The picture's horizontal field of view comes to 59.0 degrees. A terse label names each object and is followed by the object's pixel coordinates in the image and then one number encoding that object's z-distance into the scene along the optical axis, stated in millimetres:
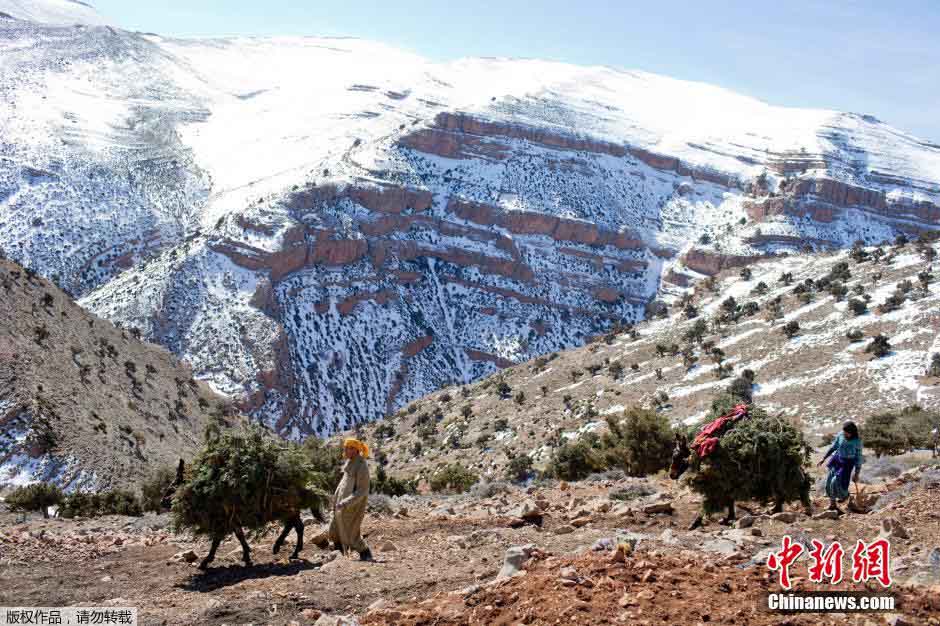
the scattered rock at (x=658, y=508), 12852
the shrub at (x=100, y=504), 20953
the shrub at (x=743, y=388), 34506
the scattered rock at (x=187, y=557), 12055
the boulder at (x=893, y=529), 9039
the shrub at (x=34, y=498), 21927
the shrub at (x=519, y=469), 30141
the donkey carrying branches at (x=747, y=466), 11914
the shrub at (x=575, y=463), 26438
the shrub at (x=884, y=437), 23250
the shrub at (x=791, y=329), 41969
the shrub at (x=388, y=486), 23938
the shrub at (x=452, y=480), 27931
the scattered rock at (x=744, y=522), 10930
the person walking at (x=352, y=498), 10844
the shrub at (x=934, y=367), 32875
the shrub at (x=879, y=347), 36044
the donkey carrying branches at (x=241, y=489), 11656
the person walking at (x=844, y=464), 12180
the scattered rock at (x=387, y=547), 11367
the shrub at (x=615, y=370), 45347
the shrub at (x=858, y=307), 41719
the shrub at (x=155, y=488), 23281
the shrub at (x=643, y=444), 23922
